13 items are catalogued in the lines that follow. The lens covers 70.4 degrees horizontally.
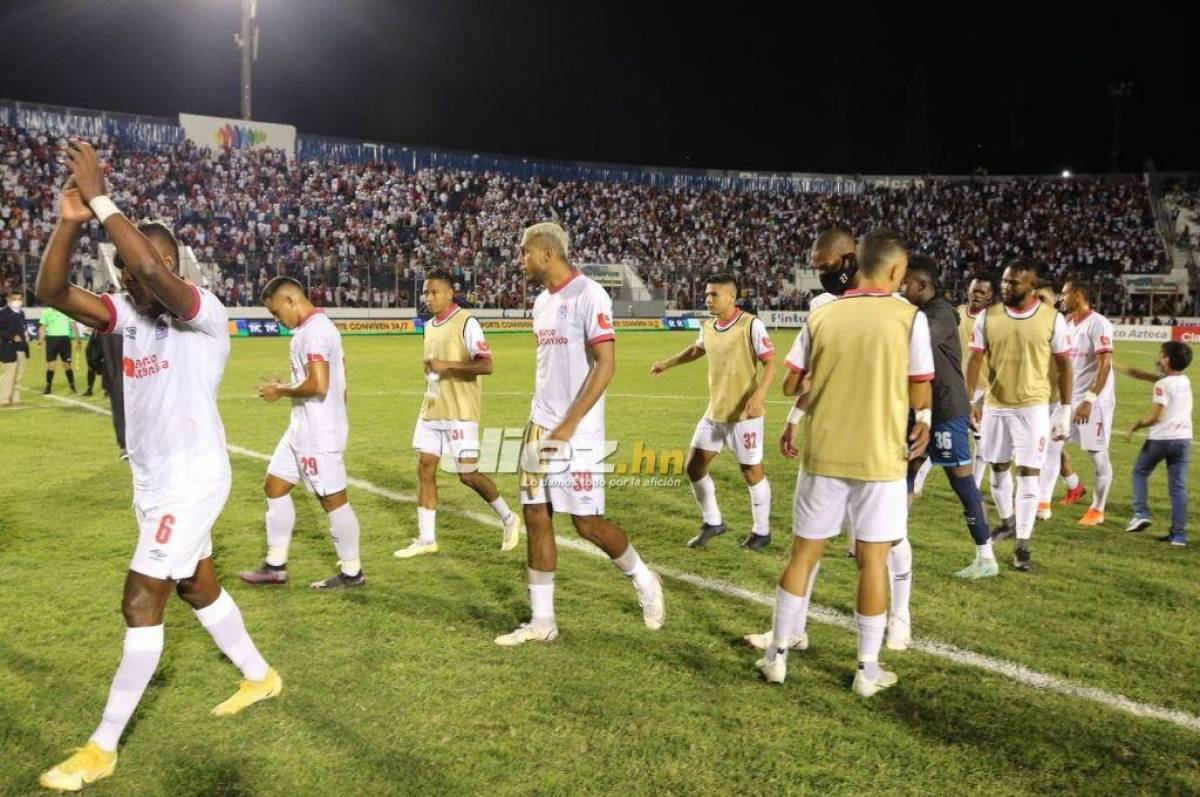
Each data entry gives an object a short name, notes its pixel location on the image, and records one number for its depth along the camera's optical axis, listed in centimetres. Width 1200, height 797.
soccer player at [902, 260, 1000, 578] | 595
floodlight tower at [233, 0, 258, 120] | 3438
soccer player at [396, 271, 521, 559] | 700
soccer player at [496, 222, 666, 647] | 481
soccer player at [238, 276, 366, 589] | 581
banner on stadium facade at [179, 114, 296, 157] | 4128
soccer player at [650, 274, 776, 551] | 709
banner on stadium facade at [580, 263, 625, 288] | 4451
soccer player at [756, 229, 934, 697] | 418
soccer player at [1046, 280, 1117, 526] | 823
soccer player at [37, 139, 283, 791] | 360
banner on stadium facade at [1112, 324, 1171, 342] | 3838
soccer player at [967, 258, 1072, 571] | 670
